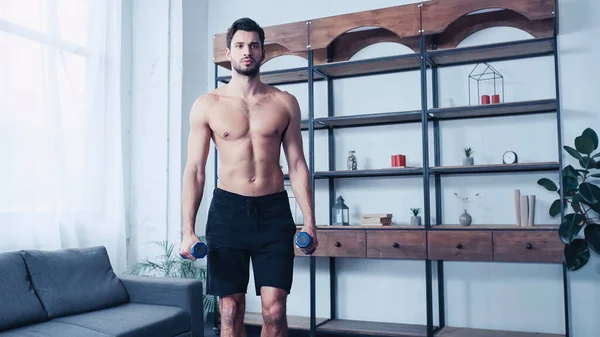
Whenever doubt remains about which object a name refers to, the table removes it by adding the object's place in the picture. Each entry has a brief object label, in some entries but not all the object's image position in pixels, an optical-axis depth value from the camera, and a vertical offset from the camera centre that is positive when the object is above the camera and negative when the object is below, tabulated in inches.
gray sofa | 120.1 -23.1
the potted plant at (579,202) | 133.9 -2.5
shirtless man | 95.6 +0.5
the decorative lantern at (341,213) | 168.2 -5.5
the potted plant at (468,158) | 155.6 +8.7
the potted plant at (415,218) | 160.1 -6.7
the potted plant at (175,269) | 175.5 -21.9
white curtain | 146.5 +18.3
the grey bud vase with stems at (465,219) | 155.3 -6.9
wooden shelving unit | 143.9 +20.5
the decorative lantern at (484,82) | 160.9 +29.3
